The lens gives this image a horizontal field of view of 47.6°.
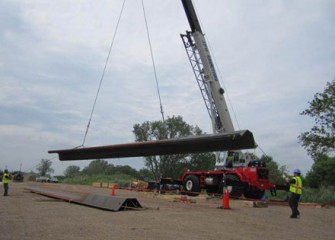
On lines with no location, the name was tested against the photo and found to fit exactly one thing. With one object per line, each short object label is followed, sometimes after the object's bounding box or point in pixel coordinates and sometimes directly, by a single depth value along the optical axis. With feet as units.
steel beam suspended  26.99
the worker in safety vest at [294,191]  39.50
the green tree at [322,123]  73.77
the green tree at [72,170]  437.66
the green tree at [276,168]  225.37
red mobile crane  60.64
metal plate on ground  40.53
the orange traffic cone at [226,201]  47.15
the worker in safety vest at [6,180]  58.95
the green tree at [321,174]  133.08
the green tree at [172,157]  229.45
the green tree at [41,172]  247.17
